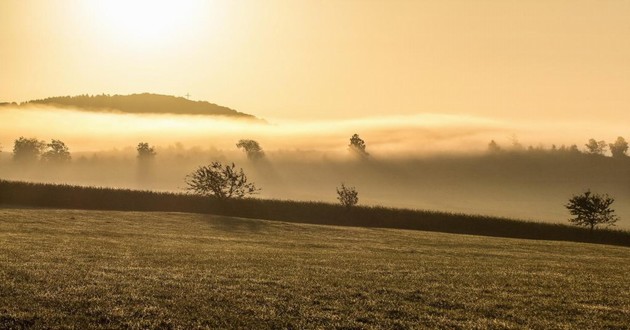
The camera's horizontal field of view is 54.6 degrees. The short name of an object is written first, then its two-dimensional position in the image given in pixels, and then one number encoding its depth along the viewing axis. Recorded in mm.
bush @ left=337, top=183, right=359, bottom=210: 121600
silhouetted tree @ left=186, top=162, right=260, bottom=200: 123000
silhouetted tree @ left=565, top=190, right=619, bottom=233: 119938
